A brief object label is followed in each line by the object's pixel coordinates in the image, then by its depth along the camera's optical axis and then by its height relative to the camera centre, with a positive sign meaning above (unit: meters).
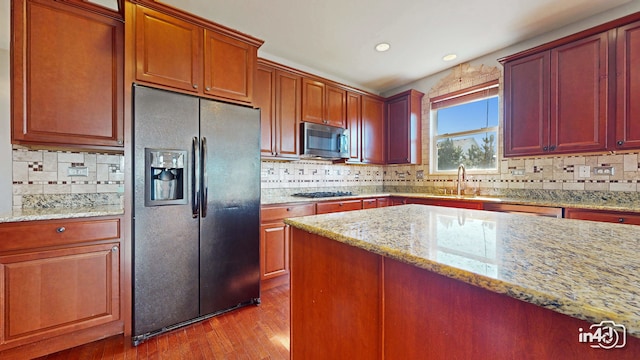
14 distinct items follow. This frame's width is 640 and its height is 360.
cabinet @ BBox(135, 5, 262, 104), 1.80 +0.95
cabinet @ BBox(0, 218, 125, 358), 1.48 -0.65
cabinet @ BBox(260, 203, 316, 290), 2.46 -0.65
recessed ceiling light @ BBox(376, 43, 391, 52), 2.84 +1.49
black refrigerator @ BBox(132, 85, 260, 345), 1.73 -0.23
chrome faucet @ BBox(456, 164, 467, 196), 3.31 +0.04
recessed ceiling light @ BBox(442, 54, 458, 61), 3.11 +1.50
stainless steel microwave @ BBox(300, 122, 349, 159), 3.06 +0.47
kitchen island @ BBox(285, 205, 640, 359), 0.48 -0.27
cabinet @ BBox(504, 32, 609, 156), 2.15 +0.73
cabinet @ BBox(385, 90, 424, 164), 3.73 +0.77
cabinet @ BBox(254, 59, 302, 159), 2.78 +0.79
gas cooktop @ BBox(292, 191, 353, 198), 3.18 -0.19
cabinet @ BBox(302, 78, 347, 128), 3.14 +0.98
